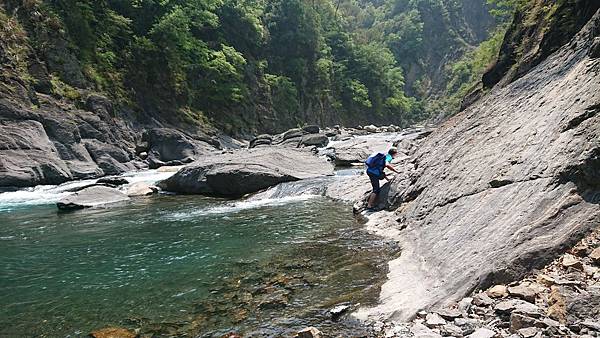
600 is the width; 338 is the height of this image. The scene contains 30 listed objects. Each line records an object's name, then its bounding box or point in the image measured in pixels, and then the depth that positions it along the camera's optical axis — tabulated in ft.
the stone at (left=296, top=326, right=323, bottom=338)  16.97
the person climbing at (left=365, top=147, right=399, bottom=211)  39.73
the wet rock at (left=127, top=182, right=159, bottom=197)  62.44
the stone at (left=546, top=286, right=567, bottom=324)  14.10
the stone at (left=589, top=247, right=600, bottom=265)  15.80
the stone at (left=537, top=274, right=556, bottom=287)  15.64
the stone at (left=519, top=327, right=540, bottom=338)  13.70
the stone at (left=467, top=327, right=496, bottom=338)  14.30
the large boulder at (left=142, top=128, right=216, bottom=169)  91.40
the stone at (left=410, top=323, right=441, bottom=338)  15.60
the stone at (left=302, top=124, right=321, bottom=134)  131.69
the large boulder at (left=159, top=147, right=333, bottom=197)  57.88
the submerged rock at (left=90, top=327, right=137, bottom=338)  19.49
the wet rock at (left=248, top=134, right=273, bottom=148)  115.85
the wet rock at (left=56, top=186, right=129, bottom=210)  53.57
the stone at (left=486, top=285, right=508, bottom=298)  16.39
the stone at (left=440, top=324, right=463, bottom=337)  15.21
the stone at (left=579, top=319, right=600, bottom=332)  13.19
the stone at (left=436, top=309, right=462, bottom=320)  16.31
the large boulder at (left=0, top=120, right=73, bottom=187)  66.69
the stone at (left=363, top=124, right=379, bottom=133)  175.06
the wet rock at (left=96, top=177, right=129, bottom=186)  67.67
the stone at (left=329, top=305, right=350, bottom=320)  19.24
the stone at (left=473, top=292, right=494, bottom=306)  16.22
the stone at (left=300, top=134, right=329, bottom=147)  107.96
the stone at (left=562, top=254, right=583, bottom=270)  15.87
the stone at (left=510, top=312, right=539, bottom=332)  14.09
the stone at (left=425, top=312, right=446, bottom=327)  16.27
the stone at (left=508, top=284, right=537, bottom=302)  15.52
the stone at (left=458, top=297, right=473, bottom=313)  16.52
